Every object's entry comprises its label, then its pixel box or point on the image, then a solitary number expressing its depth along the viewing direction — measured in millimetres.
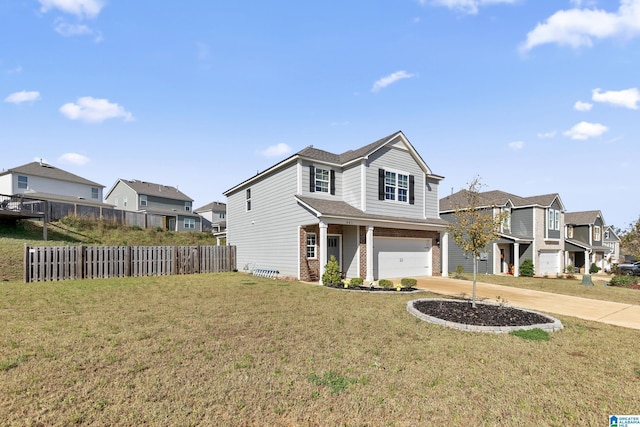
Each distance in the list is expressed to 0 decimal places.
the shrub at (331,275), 14234
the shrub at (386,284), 13531
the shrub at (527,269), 24800
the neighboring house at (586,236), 34350
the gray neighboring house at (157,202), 40219
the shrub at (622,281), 19364
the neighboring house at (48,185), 30734
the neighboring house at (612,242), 44531
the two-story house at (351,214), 16266
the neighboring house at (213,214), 47862
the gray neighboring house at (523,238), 25766
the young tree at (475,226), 8750
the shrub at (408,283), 13445
